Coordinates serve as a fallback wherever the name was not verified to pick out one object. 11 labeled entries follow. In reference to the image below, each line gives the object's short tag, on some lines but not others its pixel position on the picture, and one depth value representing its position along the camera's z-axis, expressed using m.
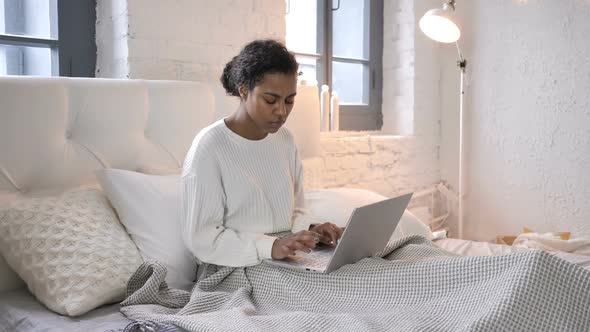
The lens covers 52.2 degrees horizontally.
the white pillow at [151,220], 1.59
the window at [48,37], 2.06
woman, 1.52
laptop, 1.32
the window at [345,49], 3.18
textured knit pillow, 1.36
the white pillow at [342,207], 1.93
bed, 1.40
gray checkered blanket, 1.13
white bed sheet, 1.81
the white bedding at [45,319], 1.27
